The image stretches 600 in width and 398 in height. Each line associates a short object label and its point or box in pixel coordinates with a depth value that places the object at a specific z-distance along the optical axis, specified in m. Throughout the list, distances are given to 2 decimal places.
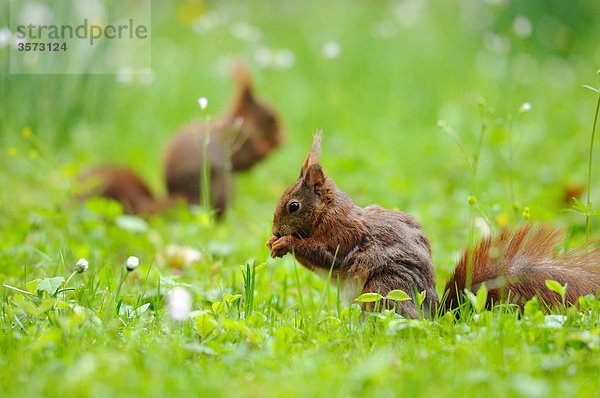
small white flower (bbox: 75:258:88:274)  3.95
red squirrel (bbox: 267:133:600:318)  4.12
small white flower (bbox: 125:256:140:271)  3.66
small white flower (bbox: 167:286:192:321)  3.37
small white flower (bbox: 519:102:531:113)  4.83
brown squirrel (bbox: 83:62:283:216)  7.67
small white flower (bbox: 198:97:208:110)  4.71
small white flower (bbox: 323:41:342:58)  7.23
